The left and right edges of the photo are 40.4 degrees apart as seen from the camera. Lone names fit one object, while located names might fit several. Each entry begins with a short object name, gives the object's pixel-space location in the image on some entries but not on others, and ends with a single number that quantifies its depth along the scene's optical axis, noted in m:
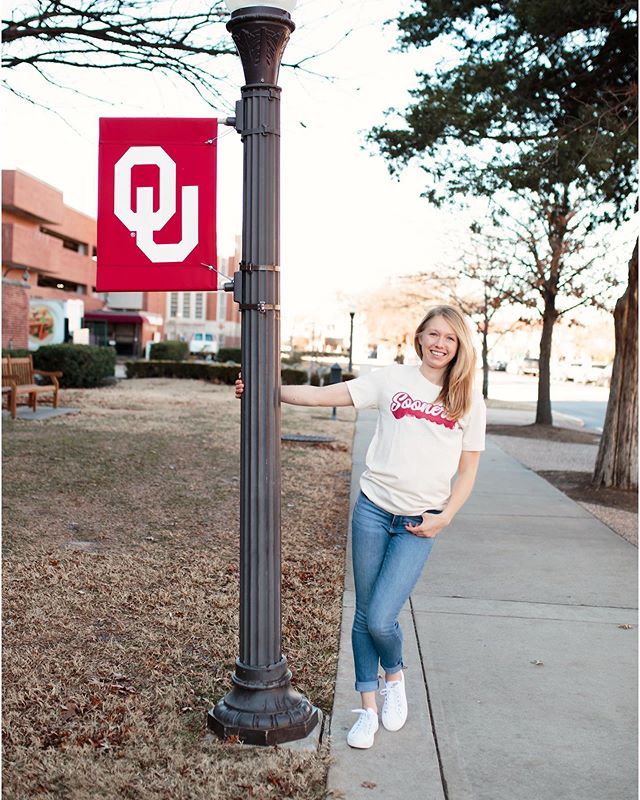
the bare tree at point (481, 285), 21.58
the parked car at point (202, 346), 59.78
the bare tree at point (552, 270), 19.28
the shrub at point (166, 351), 38.97
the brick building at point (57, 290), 35.47
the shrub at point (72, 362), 22.75
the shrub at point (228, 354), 38.38
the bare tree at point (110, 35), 8.34
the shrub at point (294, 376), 29.06
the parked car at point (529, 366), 74.21
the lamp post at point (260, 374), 3.41
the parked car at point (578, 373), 60.84
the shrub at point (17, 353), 21.37
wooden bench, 14.62
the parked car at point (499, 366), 77.88
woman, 3.46
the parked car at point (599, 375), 54.53
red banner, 3.46
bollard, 17.74
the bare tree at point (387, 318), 54.02
